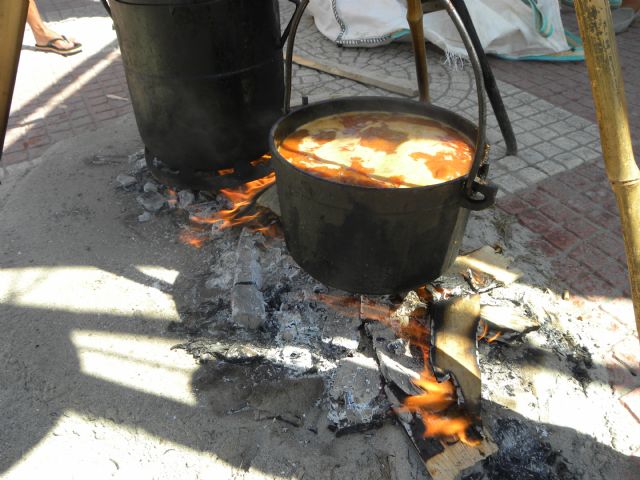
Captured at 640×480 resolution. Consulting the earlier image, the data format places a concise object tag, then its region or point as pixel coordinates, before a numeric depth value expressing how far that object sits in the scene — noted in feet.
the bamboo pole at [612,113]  4.81
